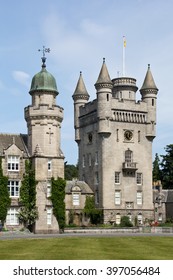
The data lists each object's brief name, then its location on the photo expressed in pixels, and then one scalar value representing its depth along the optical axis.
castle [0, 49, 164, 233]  84.56
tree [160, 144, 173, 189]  113.50
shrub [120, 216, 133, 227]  79.26
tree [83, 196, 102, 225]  82.88
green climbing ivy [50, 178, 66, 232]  67.81
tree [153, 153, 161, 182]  117.62
